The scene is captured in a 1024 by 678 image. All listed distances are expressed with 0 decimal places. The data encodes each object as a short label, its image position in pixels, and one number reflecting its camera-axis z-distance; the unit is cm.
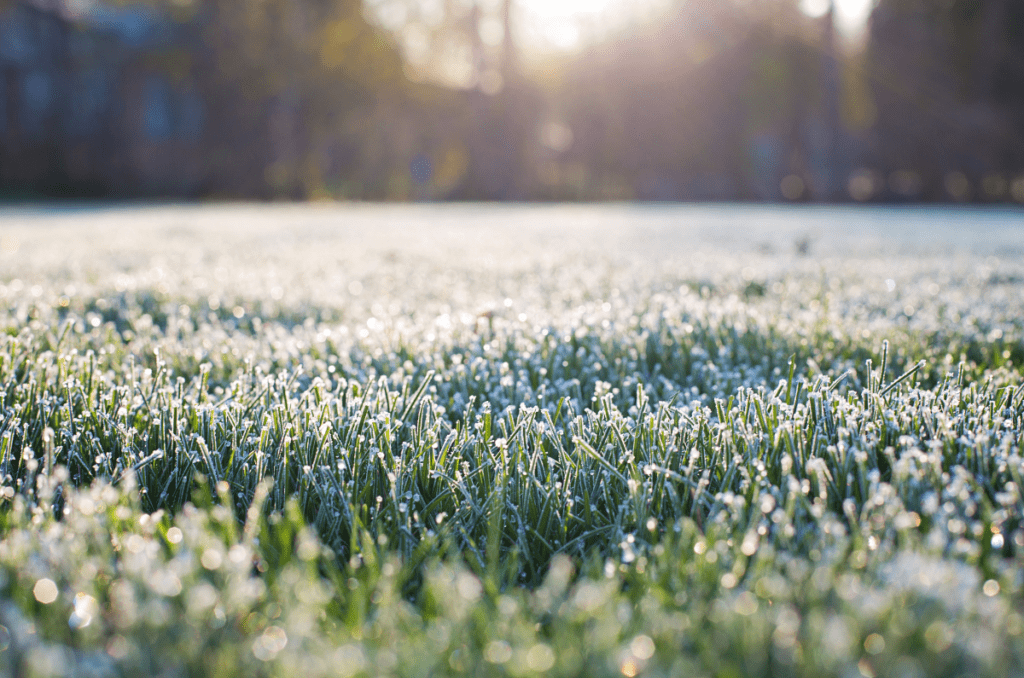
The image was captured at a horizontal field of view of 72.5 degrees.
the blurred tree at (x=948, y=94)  1975
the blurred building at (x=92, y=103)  1967
